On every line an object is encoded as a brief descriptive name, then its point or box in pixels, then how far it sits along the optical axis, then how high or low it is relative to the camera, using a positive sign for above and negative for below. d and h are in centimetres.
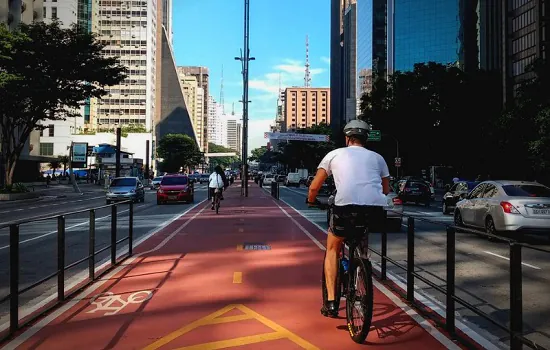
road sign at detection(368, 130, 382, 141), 5273 +413
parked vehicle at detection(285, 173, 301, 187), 7507 -40
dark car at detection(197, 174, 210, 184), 8881 -53
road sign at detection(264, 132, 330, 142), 7212 +567
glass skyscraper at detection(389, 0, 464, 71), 9969 +2770
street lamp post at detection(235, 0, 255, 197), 4431 +911
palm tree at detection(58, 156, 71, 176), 8587 +265
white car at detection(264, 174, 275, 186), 8447 -46
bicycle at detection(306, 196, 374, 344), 488 -103
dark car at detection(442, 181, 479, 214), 2367 -79
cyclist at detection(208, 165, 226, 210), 2120 -16
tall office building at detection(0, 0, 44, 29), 5281 +1765
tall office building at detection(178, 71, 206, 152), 19129 +3123
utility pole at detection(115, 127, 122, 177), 5985 +227
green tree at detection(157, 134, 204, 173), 11831 +536
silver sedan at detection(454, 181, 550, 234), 1292 -77
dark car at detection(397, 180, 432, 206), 3225 -93
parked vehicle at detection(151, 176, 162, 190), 6331 -100
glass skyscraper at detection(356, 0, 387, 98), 11688 +3120
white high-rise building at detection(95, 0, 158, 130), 13650 +3105
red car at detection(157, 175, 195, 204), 3011 -81
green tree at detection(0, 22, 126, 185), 3275 +660
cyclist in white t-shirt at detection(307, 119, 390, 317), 524 -10
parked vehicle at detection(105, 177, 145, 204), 3065 -85
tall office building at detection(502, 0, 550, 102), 5547 +1546
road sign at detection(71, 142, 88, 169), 6844 +302
